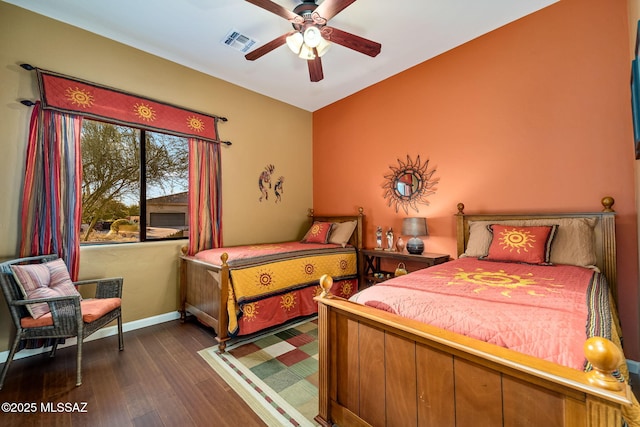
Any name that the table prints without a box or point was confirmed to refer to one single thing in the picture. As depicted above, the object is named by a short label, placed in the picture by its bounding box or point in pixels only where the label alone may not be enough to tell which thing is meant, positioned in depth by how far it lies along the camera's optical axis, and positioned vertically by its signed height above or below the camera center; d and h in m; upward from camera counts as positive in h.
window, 2.82 +0.38
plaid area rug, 1.68 -1.19
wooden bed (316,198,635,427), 0.71 -0.60
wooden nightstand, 2.95 -0.60
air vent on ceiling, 2.76 +1.85
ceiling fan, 1.96 +1.47
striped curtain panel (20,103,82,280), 2.32 +0.27
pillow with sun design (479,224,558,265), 2.11 -0.25
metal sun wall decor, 3.28 +0.38
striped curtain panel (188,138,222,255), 3.25 +0.26
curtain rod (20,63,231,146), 2.31 +1.02
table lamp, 3.05 -0.19
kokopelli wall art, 4.03 +0.48
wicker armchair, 1.90 -0.72
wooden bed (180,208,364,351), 2.42 -0.74
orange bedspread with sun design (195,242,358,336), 2.49 -0.67
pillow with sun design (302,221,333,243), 3.83 -0.25
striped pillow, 1.95 -0.48
